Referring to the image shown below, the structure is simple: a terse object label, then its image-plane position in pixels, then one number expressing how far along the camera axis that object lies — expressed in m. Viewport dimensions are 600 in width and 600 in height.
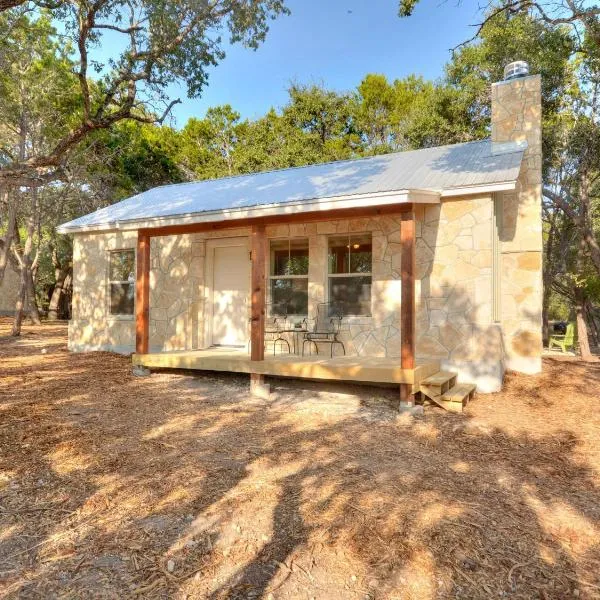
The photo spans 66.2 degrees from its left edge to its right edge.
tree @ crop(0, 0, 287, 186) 6.62
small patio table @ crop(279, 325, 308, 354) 7.93
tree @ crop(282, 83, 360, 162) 20.30
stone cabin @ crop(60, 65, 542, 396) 6.59
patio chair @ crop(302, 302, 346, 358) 7.71
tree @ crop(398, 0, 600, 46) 6.00
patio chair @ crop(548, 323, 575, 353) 15.24
